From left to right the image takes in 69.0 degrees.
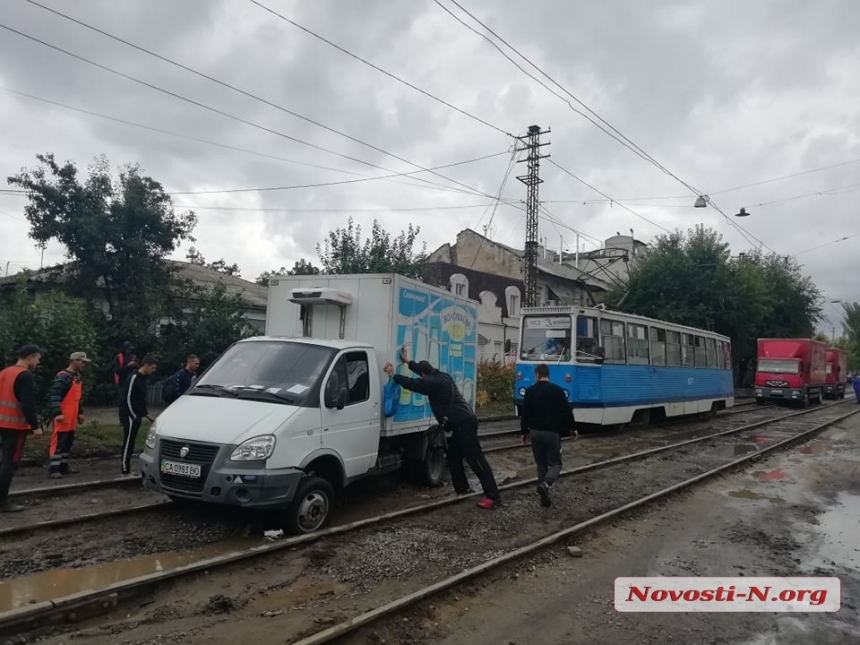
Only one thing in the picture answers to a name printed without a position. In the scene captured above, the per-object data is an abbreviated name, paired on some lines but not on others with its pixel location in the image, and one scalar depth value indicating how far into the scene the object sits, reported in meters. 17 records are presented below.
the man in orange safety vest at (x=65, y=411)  8.54
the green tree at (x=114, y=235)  17.94
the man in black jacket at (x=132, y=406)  8.91
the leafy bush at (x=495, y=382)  23.55
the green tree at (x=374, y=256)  21.53
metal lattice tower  29.16
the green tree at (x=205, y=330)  17.55
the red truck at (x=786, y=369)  29.48
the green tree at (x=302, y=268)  27.93
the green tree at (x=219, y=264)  36.32
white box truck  5.92
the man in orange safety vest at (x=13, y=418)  6.89
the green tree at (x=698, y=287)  33.56
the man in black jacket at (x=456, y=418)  7.83
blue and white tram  15.26
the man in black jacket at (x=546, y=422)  8.03
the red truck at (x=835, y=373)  37.34
